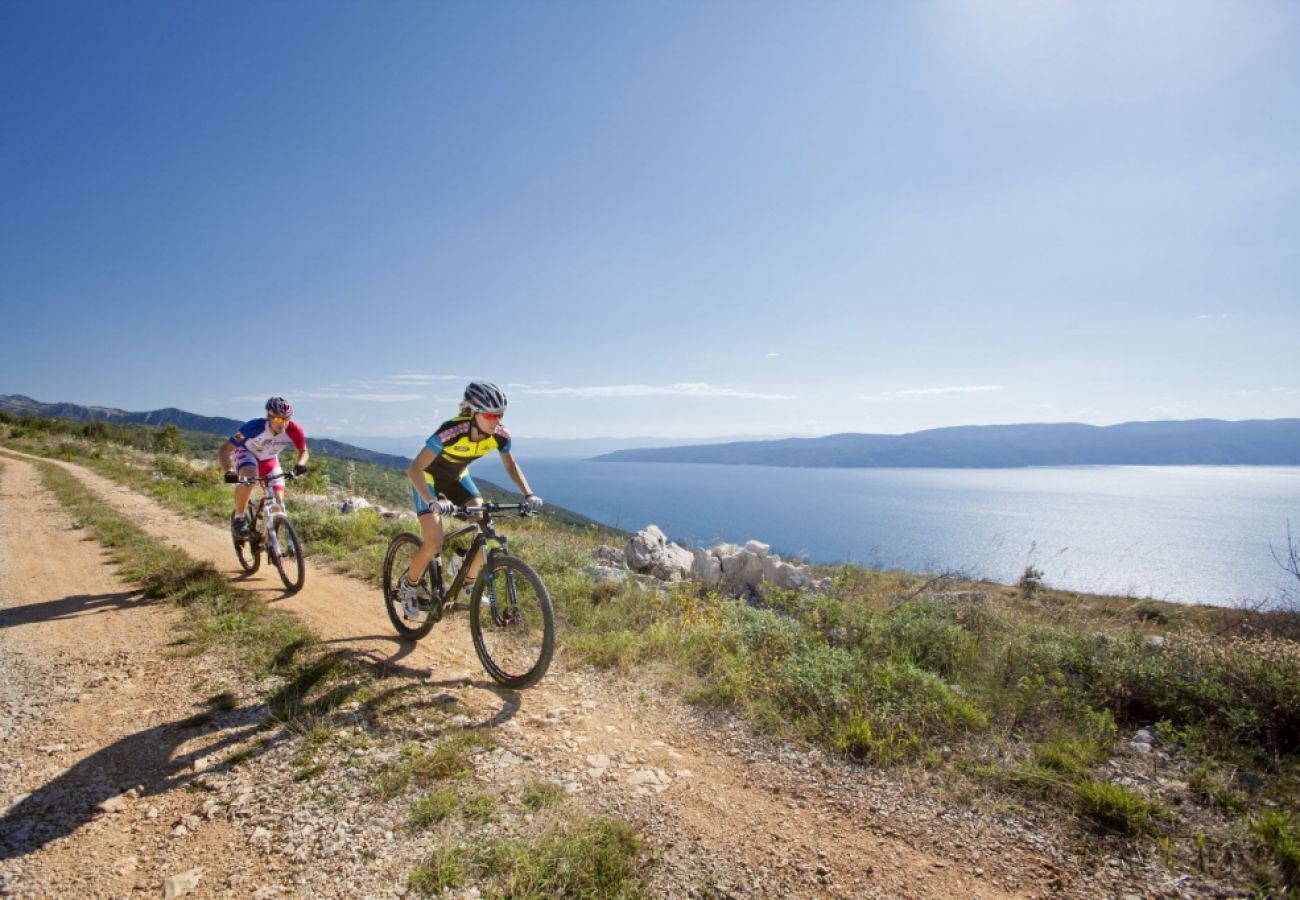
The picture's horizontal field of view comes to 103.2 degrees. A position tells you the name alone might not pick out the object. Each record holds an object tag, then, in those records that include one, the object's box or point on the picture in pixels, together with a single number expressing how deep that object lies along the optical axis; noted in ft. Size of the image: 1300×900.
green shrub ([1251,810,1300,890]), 9.80
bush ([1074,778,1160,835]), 11.13
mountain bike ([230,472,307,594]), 26.76
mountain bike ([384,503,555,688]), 17.44
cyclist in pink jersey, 28.07
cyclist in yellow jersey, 18.40
